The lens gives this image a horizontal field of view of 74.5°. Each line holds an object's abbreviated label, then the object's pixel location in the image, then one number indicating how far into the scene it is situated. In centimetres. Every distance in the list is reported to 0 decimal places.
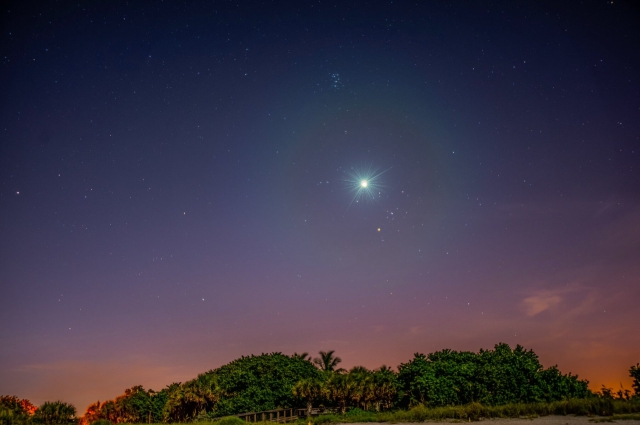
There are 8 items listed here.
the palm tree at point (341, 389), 4334
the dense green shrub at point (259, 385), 4506
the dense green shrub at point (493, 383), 3316
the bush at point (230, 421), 2840
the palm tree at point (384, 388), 4241
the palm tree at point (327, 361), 6381
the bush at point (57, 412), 2121
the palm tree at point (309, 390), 4419
